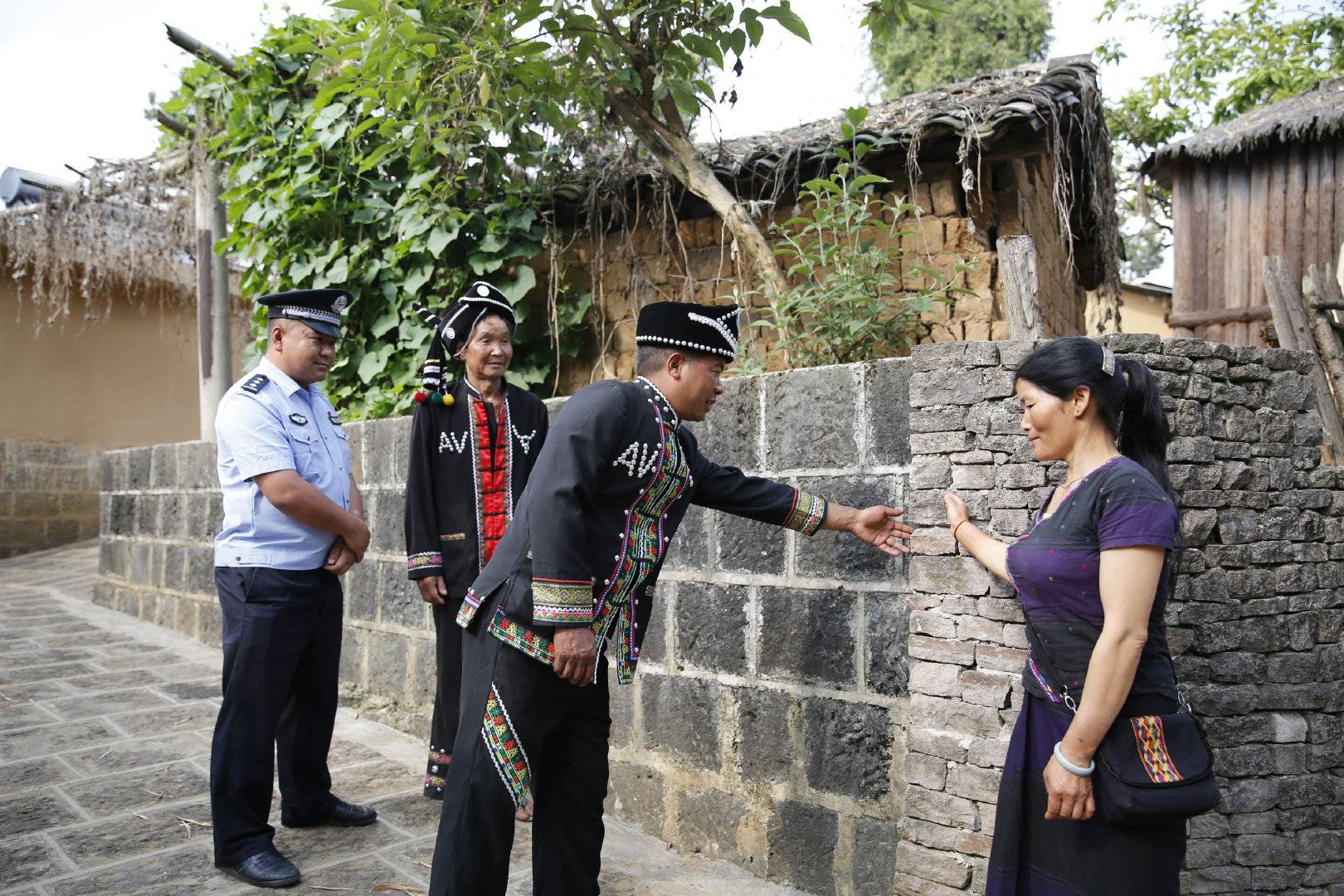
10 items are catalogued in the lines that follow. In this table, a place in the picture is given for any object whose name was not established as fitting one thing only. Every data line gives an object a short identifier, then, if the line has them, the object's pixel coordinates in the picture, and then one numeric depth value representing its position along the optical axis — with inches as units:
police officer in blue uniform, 127.4
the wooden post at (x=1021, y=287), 127.3
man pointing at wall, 96.0
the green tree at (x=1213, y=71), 489.7
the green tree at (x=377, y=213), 243.8
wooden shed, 373.1
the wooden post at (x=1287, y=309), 165.3
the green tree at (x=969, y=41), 698.2
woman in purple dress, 76.7
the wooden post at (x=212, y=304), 317.7
